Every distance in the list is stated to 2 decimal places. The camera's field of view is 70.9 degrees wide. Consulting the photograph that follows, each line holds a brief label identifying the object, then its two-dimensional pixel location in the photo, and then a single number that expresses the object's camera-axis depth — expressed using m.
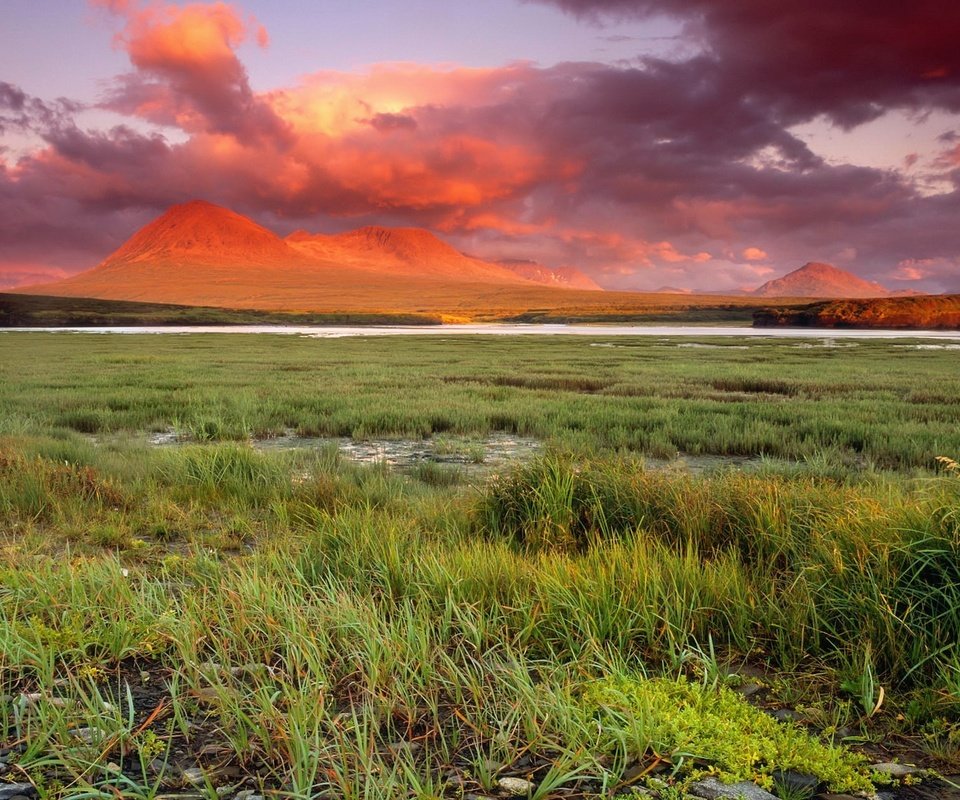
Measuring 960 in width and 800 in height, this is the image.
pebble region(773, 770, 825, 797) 2.53
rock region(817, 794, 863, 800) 2.46
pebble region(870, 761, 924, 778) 2.60
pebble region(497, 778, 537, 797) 2.48
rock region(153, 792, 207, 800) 2.43
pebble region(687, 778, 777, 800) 2.46
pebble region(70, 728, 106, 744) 2.73
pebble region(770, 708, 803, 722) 3.02
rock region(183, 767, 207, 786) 2.55
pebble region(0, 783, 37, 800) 2.46
